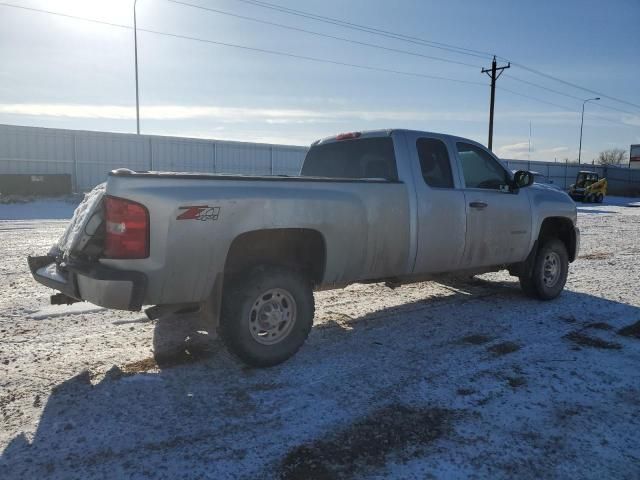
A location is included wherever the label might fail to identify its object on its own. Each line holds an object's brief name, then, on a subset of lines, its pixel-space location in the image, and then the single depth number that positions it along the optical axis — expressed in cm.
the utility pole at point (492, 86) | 3472
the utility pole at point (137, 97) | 3066
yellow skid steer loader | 3422
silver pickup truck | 349
